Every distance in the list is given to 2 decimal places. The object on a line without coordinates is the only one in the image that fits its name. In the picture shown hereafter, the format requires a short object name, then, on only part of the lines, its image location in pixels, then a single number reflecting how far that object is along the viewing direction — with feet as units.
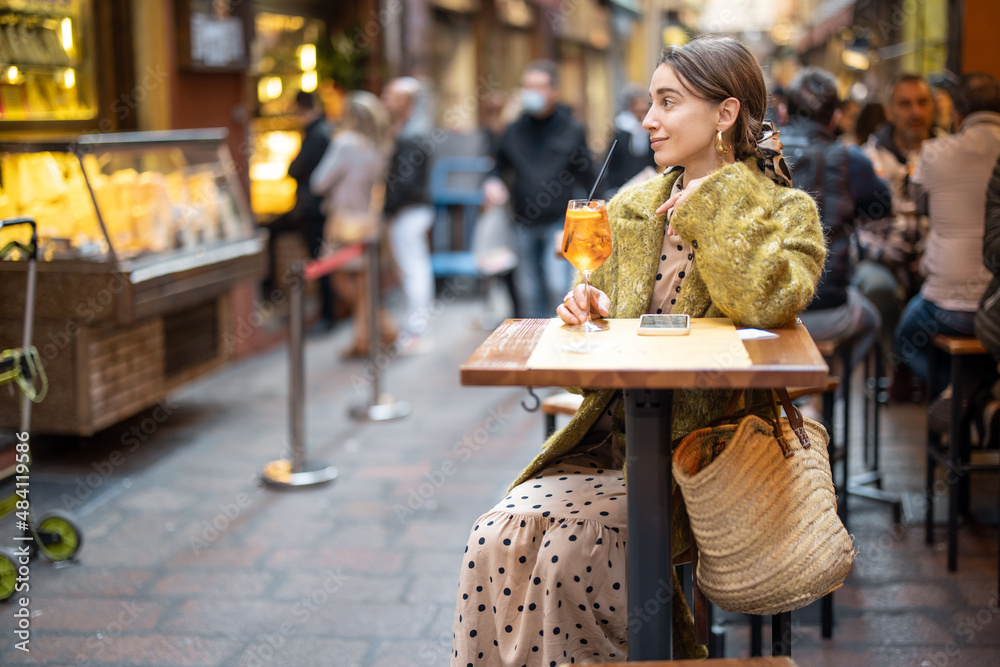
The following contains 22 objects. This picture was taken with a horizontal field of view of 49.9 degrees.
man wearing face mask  23.44
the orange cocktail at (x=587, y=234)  7.75
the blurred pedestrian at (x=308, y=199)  26.81
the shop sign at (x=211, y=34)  22.41
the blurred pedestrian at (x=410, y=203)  25.71
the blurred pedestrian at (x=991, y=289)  11.84
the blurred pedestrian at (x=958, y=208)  14.24
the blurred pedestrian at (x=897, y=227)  19.04
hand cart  12.12
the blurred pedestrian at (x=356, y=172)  25.09
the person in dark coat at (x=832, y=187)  13.69
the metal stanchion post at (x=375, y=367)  20.53
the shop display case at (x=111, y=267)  16.01
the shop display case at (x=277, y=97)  30.04
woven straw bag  7.02
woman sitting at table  7.72
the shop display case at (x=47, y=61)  18.38
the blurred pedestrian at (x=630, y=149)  24.39
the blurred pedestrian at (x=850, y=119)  27.42
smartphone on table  7.32
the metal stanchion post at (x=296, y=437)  16.31
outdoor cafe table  6.22
